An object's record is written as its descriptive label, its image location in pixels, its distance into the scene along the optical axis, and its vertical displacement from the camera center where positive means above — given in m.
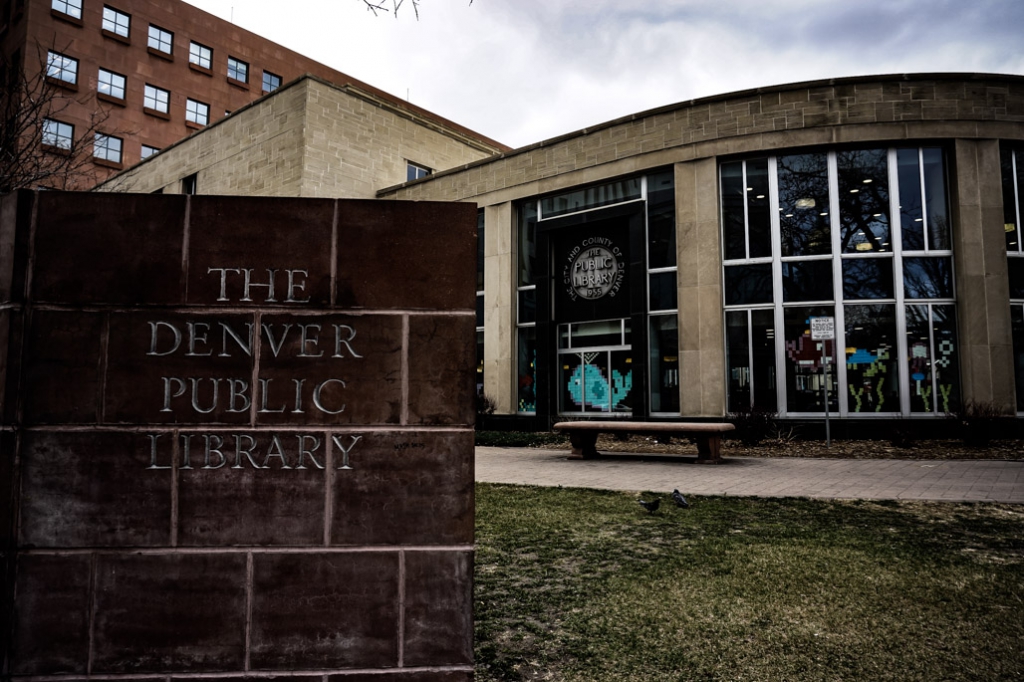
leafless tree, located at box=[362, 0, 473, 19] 5.17 +3.04
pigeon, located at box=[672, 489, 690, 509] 7.86 -1.15
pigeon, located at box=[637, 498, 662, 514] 7.61 -1.16
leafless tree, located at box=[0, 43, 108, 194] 10.19 +4.12
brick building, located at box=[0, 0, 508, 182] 34.69 +19.35
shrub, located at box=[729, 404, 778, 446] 16.33 -0.55
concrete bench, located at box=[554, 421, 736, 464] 13.16 -0.55
